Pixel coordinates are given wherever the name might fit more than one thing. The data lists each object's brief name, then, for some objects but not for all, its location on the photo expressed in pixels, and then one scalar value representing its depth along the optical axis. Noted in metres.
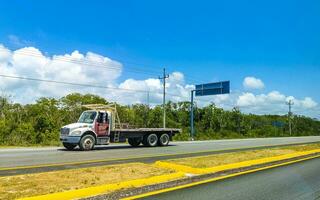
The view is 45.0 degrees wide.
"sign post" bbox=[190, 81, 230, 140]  48.69
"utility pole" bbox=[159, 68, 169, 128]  50.55
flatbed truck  21.42
